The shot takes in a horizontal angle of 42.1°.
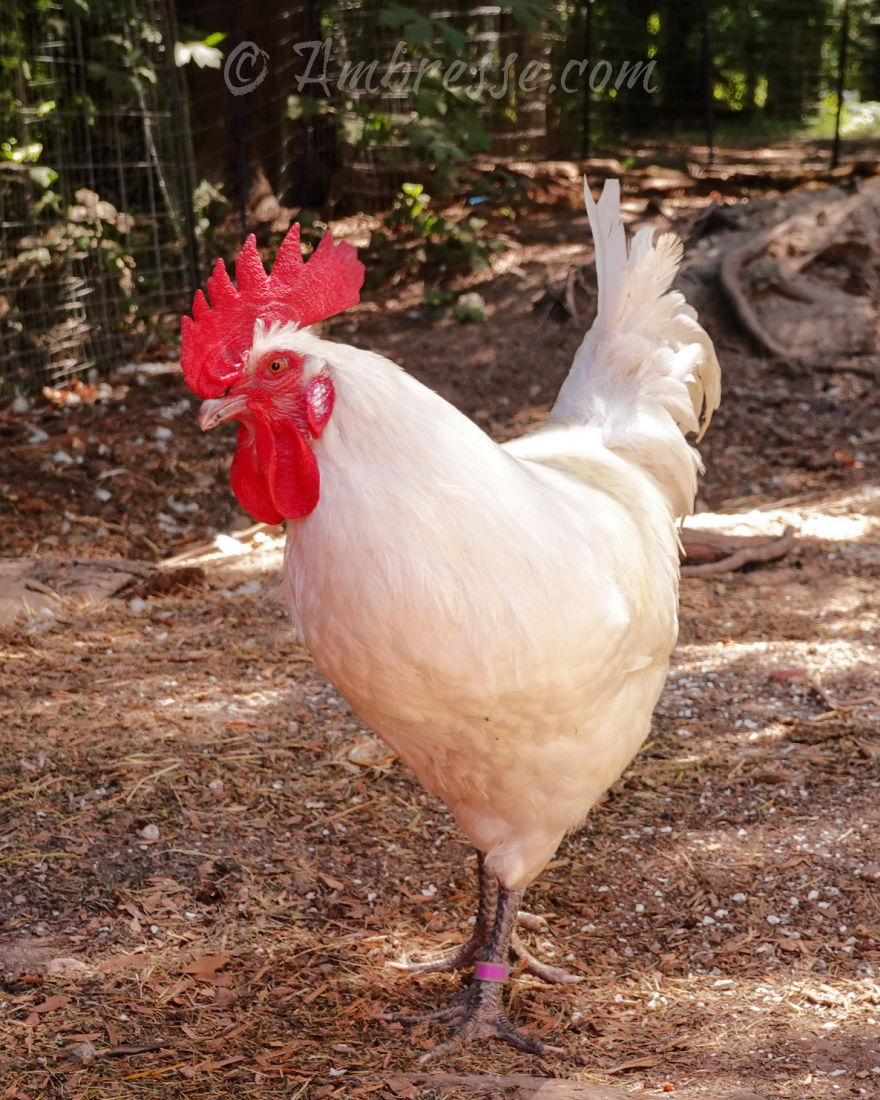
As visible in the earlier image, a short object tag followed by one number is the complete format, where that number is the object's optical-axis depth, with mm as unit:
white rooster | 2768
